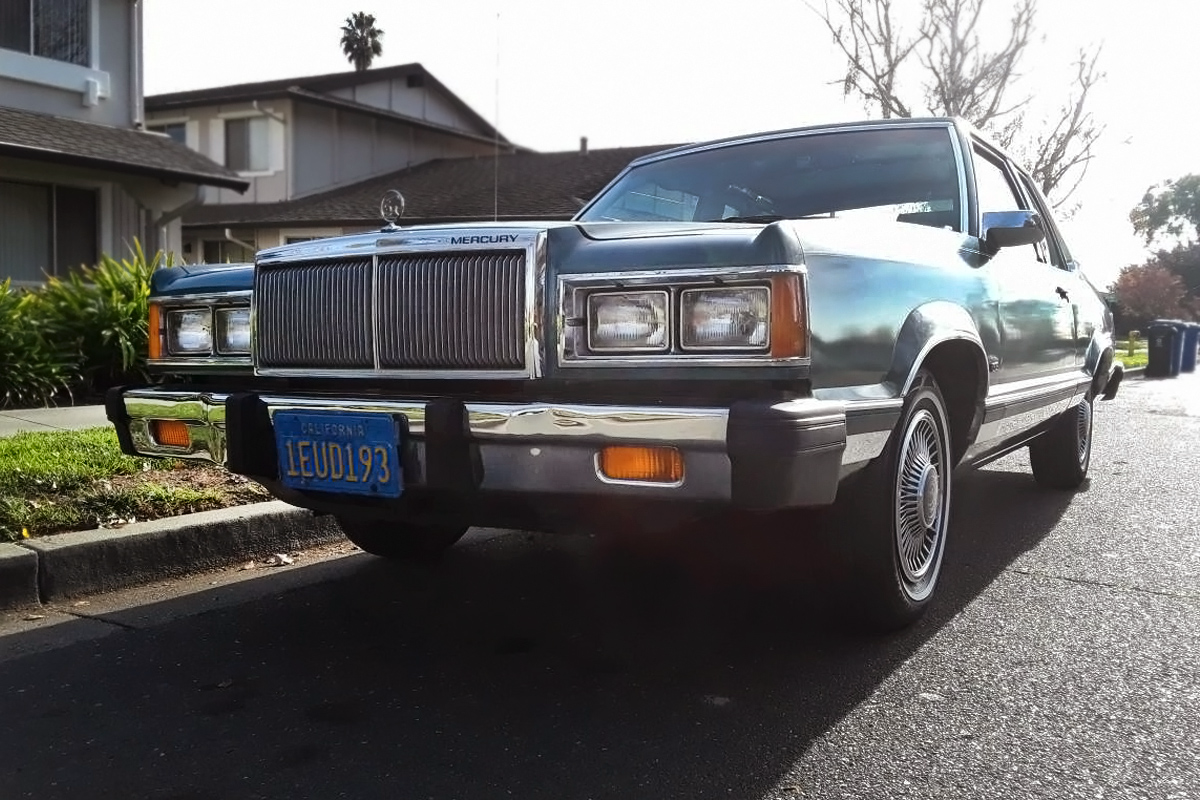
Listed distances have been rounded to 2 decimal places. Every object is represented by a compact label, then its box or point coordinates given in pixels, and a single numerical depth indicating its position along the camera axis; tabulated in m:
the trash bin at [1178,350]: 19.39
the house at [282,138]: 24.55
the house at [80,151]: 12.69
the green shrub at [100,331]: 8.47
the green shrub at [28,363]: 7.72
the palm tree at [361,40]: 42.28
